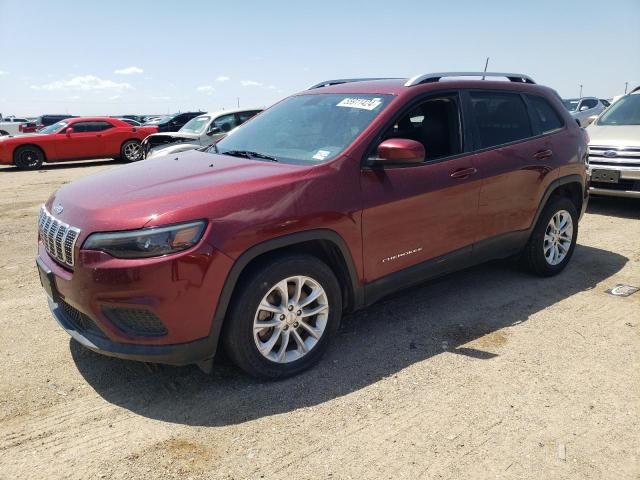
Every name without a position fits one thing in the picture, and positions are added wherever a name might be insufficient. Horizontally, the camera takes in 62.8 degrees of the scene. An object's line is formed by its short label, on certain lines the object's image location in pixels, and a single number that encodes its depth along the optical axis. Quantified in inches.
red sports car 581.3
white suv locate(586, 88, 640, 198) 274.8
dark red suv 106.3
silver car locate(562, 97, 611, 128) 677.9
